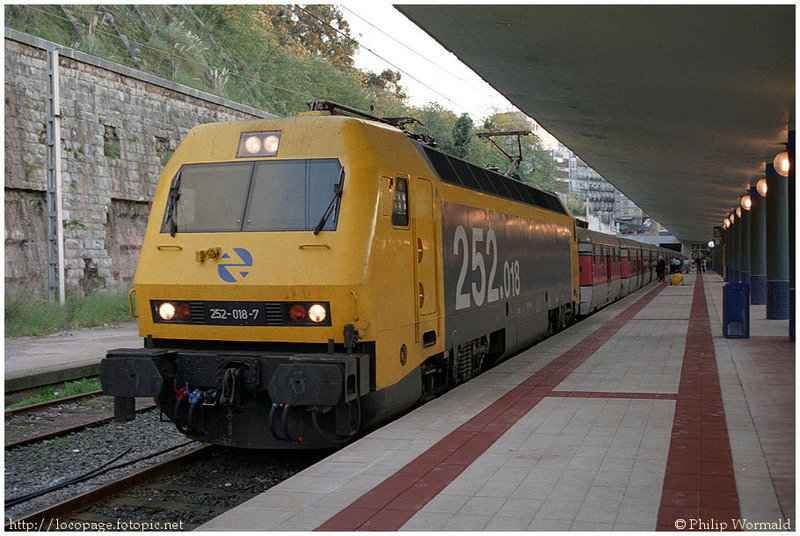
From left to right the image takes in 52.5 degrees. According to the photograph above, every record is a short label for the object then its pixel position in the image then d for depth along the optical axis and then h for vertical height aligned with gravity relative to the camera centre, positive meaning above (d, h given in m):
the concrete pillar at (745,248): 28.89 +0.26
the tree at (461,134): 46.53 +7.30
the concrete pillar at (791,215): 13.57 +0.85
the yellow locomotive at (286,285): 7.07 -0.19
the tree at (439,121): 51.24 +11.56
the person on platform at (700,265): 67.56 -0.76
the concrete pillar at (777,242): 18.39 +0.29
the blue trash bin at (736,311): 16.11 -1.12
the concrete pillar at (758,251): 24.42 +0.10
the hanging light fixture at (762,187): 17.20 +1.46
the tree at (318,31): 59.41 +17.77
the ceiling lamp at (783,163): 12.71 +1.43
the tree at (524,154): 72.84 +11.37
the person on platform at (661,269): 51.37 -0.78
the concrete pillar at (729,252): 40.46 +0.18
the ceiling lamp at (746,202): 23.17 +1.53
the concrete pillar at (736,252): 33.42 +0.14
